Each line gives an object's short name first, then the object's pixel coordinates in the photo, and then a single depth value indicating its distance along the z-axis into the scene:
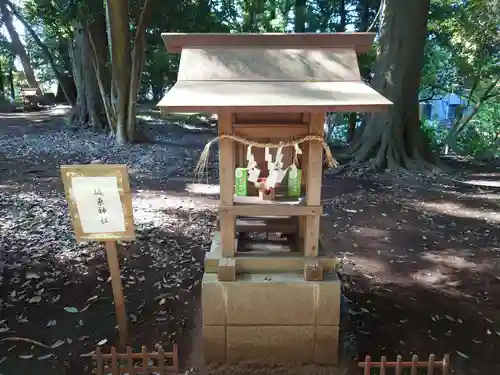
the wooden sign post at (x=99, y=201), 2.98
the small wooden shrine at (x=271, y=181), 2.91
